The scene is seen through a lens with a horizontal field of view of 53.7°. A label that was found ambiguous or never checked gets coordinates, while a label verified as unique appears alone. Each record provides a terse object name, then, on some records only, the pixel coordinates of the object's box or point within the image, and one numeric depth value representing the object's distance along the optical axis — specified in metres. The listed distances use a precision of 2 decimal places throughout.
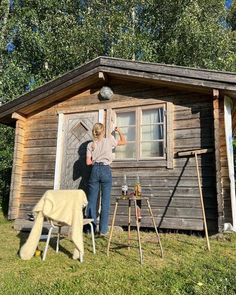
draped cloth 3.32
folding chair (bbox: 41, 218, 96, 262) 3.31
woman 4.36
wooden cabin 4.41
